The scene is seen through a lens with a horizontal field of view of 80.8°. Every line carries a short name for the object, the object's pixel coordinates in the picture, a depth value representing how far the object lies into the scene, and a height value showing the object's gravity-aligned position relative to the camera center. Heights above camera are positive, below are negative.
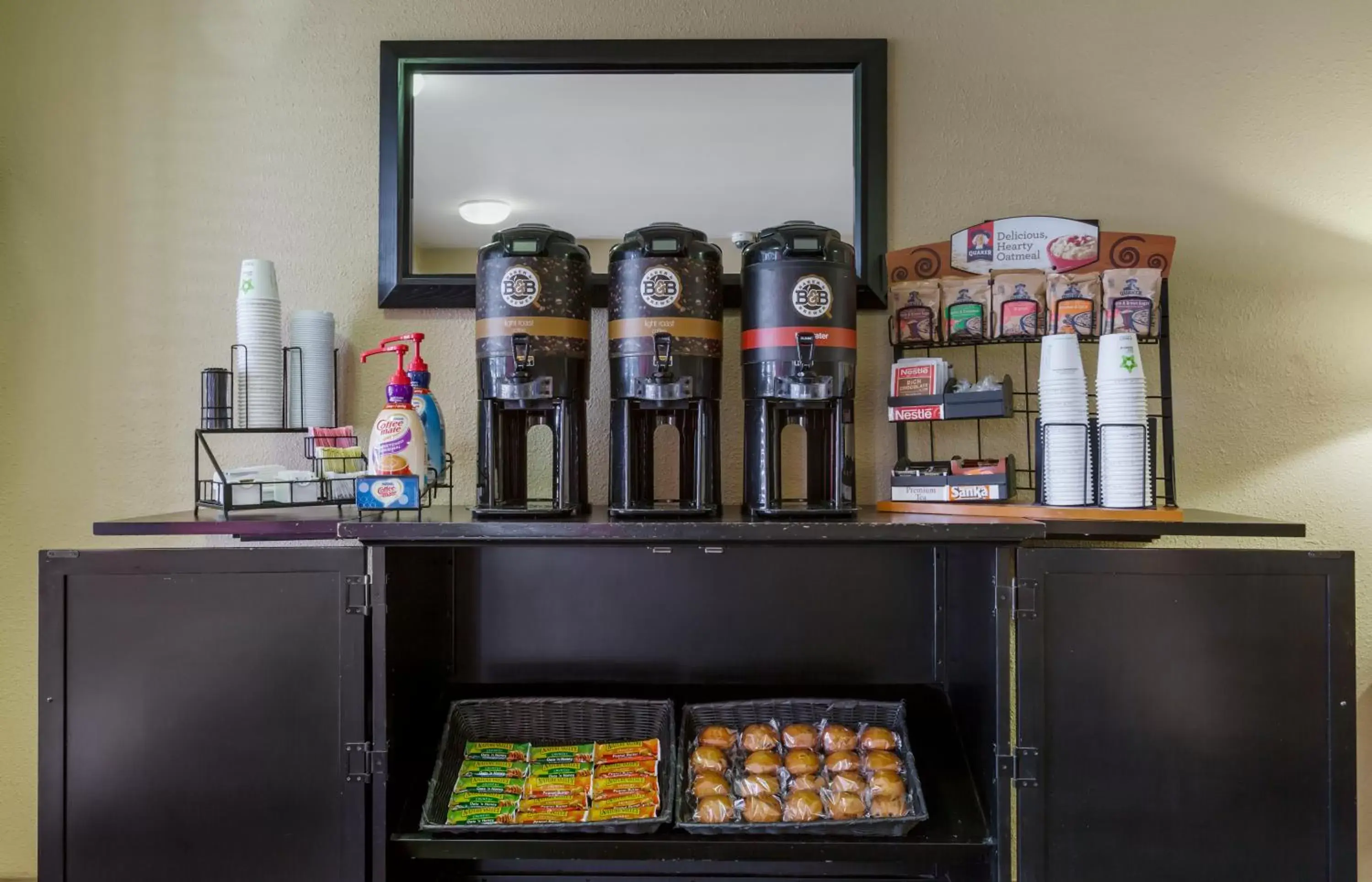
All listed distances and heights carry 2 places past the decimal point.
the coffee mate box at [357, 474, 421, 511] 1.37 -0.07
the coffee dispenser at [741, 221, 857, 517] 1.37 +0.18
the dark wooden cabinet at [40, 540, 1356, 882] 1.23 -0.41
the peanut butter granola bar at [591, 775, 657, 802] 1.41 -0.59
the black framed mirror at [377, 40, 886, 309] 1.73 +0.66
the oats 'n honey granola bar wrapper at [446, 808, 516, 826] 1.35 -0.61
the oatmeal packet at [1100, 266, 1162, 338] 1.57 +0.30
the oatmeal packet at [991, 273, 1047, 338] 1.59 +0.29
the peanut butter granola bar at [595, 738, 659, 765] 1.50 -0.56
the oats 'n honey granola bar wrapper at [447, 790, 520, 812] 1.39 -0.60
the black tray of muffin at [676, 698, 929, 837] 1.35 -0.57
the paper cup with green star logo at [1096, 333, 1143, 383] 1.36 +0.16
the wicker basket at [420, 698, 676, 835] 1.57 -0.52
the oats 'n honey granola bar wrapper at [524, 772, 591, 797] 1.43 -0.60
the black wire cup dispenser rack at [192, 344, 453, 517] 1.42 -0.03
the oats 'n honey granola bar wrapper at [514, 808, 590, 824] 1.35 -0.62
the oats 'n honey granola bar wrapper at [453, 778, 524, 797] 1.42 -0.59
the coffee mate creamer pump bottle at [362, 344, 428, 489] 1.41 +0.03
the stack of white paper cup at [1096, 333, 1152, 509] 1.36 +0.04
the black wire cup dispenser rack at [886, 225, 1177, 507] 1.49 +0.14
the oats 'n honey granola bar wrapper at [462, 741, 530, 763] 1.51 -0.56
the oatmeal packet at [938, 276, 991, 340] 1.61 +0.29
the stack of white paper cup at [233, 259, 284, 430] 1.59 +0.19
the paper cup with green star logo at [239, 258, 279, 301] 1.60 +0.35
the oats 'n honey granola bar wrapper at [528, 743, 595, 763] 1.52 -0.57
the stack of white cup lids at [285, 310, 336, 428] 1.65 +0.17
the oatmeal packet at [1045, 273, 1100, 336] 1.57 +0.29
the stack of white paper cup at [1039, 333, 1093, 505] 1.39 +0.05
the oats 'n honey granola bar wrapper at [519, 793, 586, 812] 1.39 -0.61
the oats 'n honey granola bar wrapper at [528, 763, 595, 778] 1.48 -0.58
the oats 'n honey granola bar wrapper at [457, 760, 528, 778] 1.46 -0.58
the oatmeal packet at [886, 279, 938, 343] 1.63 +0.28
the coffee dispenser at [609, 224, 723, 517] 1.37 +0.17
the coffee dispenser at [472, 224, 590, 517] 1.38 +0.17
